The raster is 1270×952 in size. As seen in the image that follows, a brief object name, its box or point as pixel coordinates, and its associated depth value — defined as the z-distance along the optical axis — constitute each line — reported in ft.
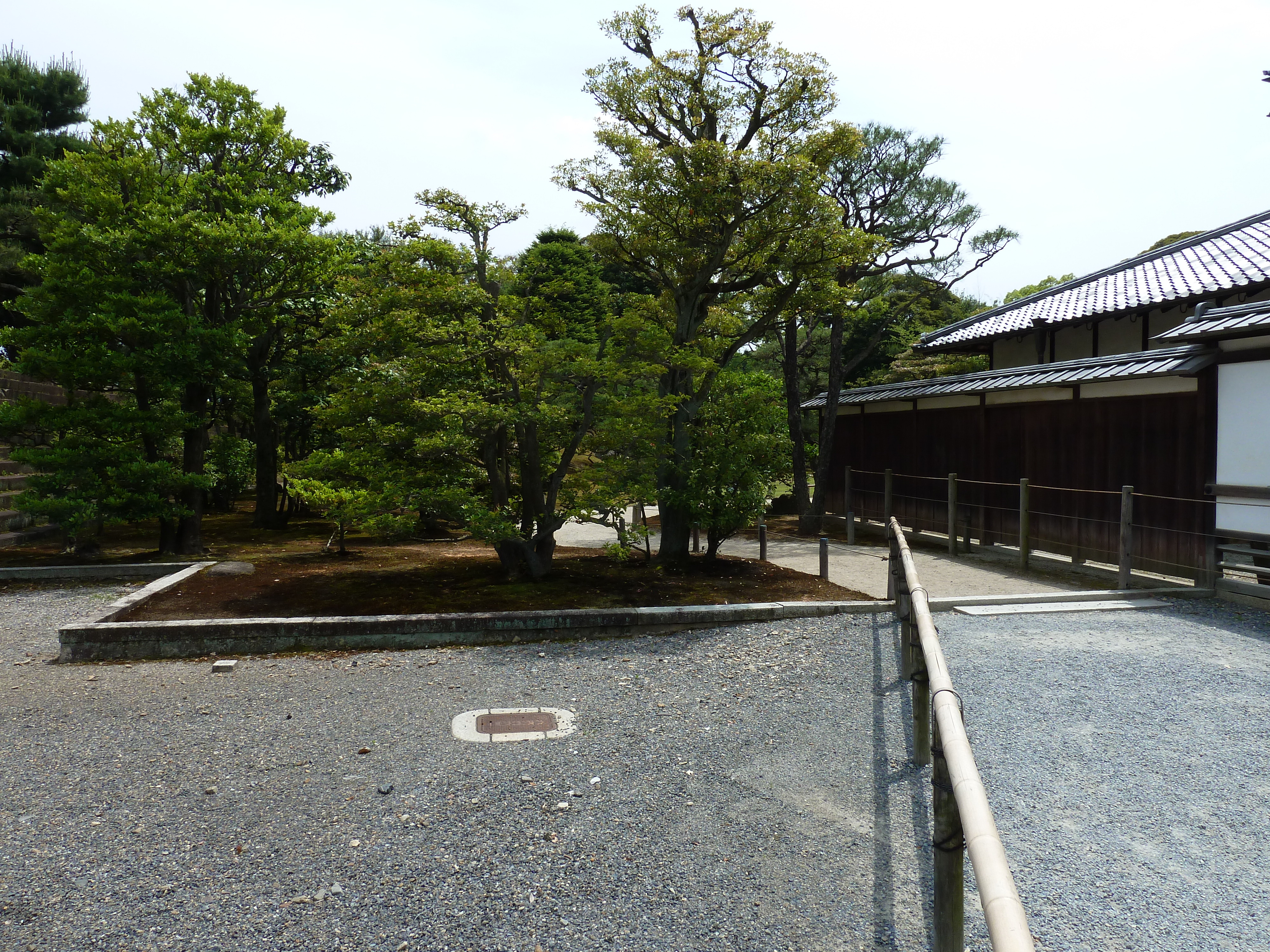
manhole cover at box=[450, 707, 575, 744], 14.32
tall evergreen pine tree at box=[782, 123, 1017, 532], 54.08
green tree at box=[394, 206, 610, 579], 25.08
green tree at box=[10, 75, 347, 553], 31.78
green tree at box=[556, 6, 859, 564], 30.71
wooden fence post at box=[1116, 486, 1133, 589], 26.27
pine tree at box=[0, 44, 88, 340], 48.14
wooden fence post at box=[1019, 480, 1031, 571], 31.71
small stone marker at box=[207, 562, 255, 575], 29.37
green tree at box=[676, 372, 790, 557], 28.66
